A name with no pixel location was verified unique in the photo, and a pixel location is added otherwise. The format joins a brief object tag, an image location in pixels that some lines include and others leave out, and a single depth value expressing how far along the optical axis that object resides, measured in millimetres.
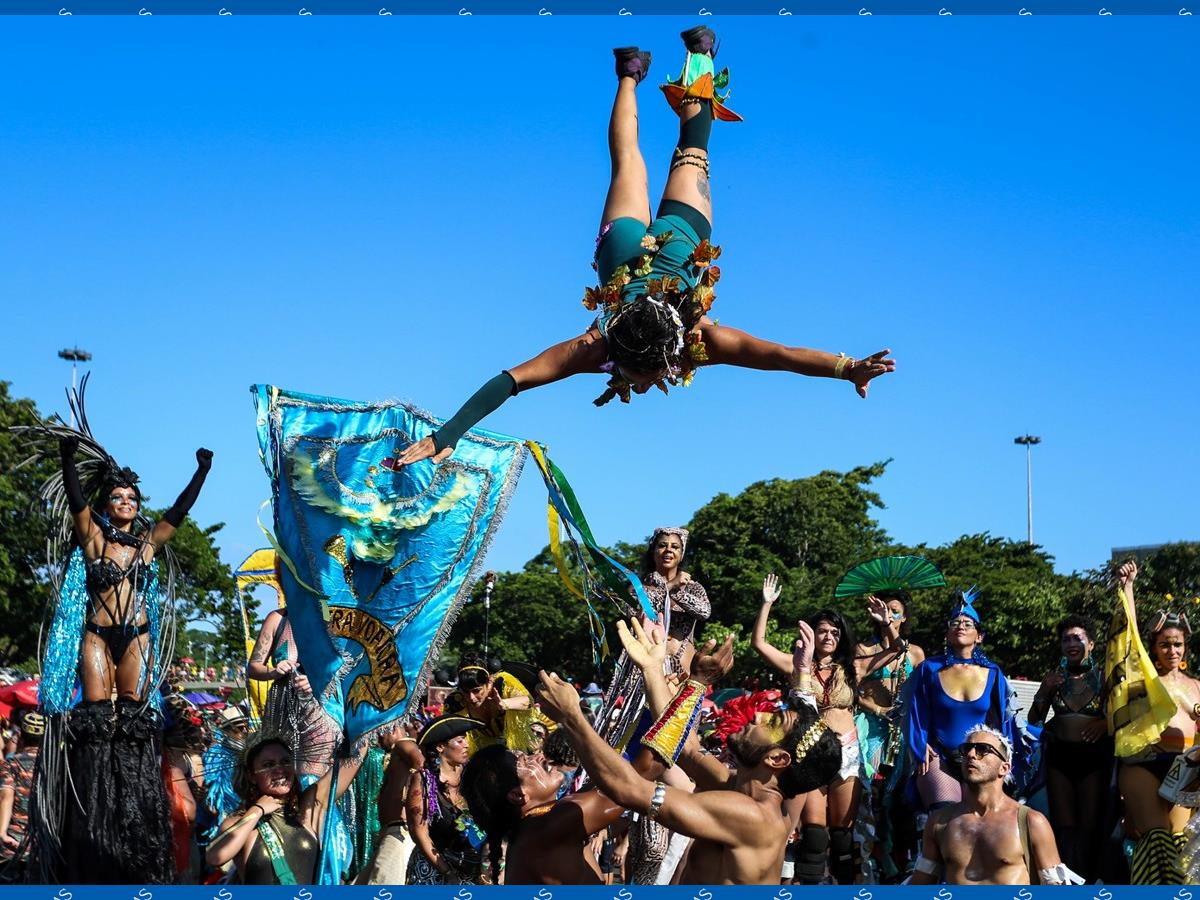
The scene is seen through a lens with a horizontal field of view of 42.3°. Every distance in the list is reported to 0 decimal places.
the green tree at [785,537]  29062
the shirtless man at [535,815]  4719
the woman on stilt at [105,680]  6656
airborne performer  5973
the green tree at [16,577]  19203
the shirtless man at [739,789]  4371
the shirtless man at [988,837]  5297
